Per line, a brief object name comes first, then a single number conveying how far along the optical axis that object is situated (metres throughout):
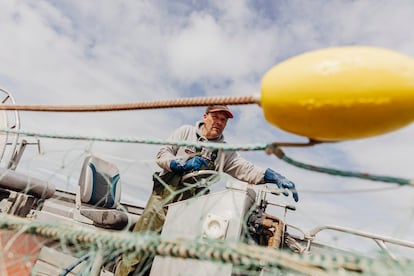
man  2.58
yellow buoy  0.69
